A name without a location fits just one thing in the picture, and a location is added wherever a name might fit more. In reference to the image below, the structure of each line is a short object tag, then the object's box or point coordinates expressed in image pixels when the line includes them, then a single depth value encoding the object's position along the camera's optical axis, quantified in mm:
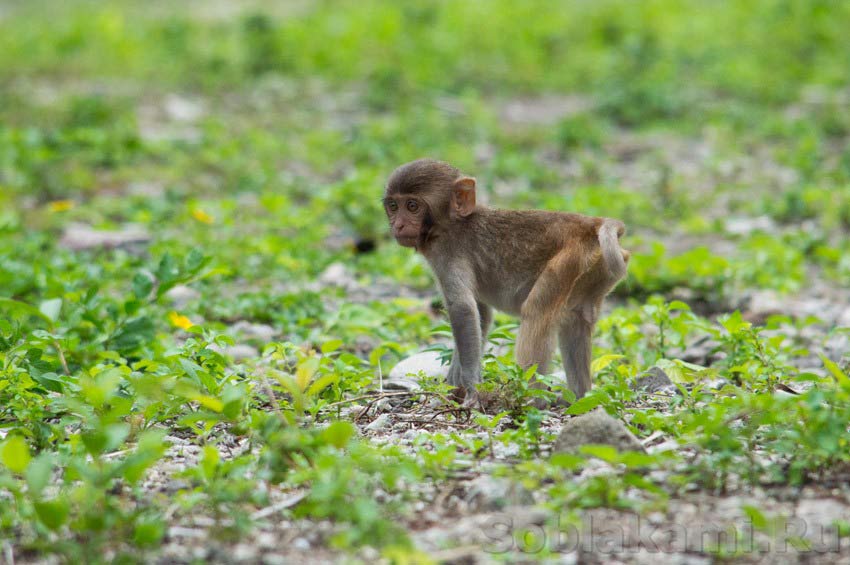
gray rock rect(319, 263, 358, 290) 17250
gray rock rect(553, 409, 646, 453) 8883
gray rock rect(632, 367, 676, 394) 12070
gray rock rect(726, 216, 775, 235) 20266
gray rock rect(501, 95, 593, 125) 29094
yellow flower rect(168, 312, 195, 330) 13328
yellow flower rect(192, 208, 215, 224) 19672
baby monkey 11508
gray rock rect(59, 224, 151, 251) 18844
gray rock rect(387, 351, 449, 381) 12641
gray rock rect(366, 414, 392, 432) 10703
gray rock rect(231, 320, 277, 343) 14333
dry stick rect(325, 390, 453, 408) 10809
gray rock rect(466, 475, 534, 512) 8227
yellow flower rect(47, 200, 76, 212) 20052
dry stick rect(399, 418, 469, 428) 10716
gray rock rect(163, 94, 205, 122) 28000
